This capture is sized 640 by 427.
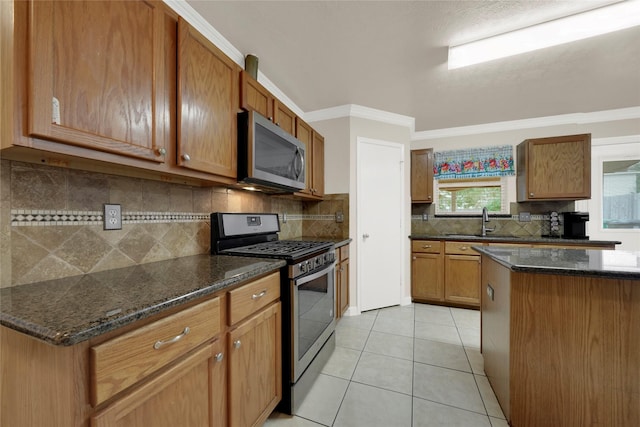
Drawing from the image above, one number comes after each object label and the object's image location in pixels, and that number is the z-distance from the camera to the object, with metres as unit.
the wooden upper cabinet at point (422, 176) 3.58
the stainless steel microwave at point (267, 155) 1.57
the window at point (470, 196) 3.61
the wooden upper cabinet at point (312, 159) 2.52
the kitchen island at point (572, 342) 1.17
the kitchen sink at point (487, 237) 3.02
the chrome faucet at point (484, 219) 3.49
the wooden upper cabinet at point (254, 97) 1.60
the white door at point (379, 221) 3.03
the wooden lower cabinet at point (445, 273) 3.11
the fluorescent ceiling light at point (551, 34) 1.57
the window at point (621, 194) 3.17
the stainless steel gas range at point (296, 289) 1.47
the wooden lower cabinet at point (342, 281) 2.54
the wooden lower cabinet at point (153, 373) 0.62
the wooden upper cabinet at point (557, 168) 2.97
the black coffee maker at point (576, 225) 3.02
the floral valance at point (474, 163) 3.49
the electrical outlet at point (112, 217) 1.18
